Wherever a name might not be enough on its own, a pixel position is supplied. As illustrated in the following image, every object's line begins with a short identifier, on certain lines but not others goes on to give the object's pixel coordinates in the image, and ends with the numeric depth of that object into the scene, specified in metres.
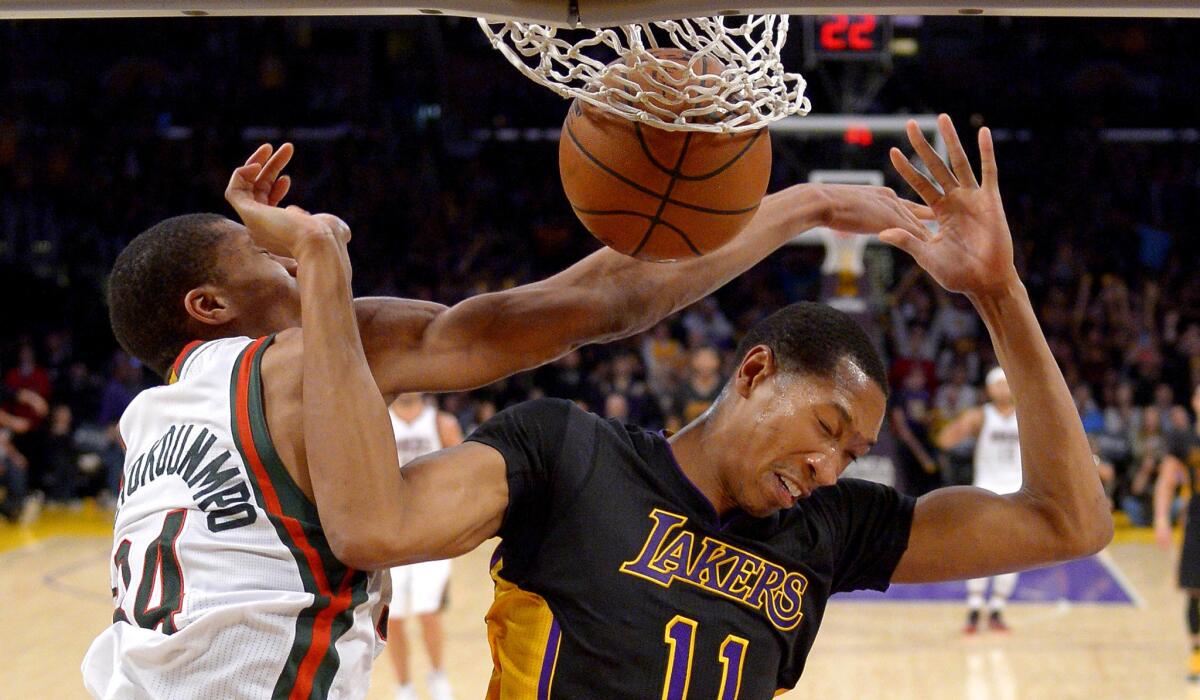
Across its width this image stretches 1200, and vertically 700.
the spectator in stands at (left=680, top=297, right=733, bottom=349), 13.98
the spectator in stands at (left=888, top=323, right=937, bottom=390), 13.14
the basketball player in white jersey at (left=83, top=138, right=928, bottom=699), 1.93
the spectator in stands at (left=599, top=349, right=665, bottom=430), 12.22
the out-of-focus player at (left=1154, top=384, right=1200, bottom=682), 7.32
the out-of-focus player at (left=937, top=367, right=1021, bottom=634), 8.99
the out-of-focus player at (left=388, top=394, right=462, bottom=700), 6.45
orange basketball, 2.18
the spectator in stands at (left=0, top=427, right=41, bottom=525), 12.57
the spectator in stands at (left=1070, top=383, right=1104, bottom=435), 12.62
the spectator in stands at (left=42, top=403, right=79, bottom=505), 13.02
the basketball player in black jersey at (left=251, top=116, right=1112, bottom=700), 1.91
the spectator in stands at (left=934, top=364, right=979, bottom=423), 12.77
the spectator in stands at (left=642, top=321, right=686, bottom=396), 13.04
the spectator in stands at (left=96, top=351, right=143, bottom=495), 13.16
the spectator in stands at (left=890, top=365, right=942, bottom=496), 12.25
